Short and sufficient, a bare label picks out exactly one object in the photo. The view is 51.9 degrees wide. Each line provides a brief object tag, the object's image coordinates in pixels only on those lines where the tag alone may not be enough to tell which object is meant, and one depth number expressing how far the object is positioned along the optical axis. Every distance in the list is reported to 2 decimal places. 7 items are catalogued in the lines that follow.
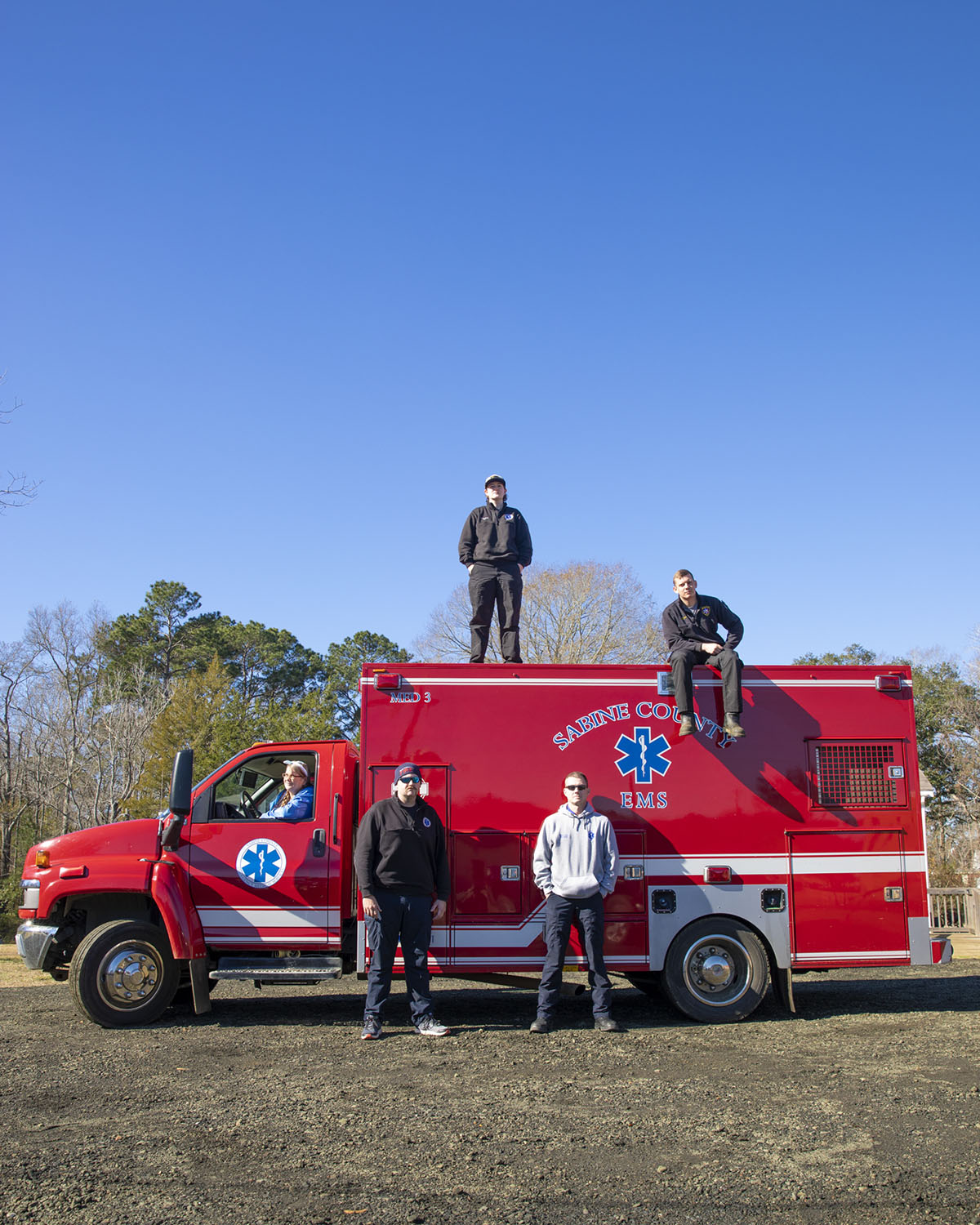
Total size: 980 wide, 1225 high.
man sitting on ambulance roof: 8.61
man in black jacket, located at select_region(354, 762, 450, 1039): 7.87
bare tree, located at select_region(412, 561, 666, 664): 36.31
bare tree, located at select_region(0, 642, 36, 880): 37.59
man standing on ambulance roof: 10.00
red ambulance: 8.39
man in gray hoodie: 8.05
